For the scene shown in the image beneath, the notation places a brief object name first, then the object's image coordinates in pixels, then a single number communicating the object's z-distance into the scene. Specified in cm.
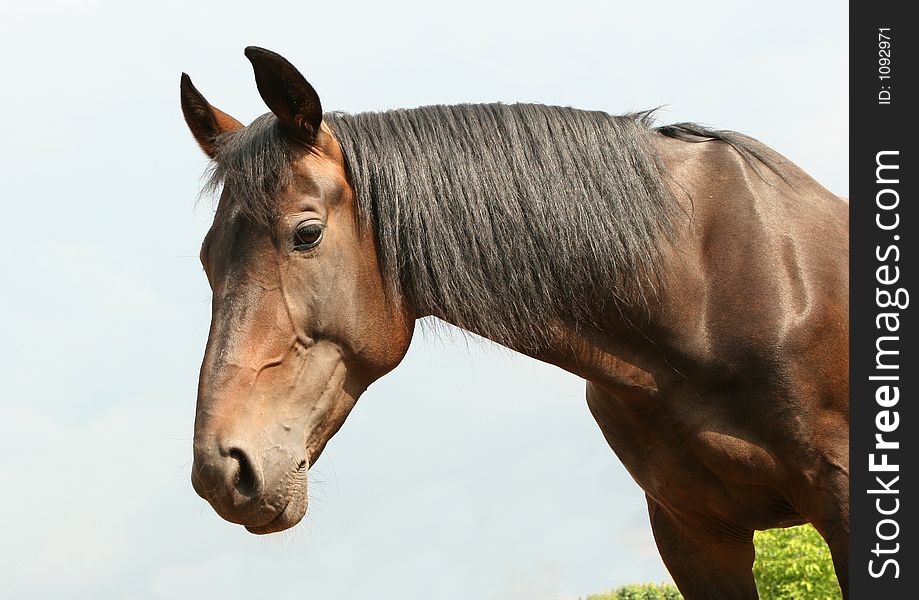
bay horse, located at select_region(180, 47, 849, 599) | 395
